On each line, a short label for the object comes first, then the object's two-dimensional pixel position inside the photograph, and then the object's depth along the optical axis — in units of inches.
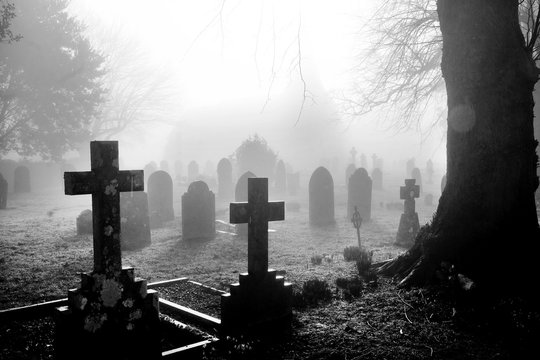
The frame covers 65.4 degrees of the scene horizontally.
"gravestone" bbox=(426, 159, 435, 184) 1273.4
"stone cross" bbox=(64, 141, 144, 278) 131.7
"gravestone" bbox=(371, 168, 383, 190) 1011.3
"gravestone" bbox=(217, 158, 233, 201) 871.1
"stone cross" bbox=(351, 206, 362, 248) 399.3
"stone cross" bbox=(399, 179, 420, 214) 427.9
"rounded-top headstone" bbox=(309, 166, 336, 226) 560.7
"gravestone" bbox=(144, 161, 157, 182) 1109.3
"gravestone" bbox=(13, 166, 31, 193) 1009.5
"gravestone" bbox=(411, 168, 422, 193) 980.6
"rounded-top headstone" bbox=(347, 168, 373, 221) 596.9
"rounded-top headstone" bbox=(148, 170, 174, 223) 578.6
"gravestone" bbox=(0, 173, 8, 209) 704.4
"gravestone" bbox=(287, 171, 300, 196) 985.5
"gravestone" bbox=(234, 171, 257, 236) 513.7
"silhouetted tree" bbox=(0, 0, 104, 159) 909.2
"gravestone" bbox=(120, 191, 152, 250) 407.5
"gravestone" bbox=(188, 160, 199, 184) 1215.4
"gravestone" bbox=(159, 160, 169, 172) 1413.1
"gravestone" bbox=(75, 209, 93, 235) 468.1
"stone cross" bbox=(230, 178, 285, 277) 173.6
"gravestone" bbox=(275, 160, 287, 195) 982.4
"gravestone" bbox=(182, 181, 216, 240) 446.6
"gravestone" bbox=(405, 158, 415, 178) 1285.3
